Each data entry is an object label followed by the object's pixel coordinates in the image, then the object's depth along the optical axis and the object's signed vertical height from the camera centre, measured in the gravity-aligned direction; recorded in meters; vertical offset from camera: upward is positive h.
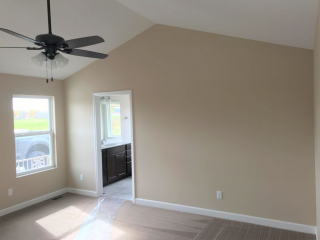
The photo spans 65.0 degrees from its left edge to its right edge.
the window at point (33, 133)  4.54 -0.28
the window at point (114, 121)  6.88 -0.14
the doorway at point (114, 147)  4.98 -0.71
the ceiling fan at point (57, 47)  2.12 +0.65
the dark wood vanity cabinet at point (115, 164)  5.59 -1.13
